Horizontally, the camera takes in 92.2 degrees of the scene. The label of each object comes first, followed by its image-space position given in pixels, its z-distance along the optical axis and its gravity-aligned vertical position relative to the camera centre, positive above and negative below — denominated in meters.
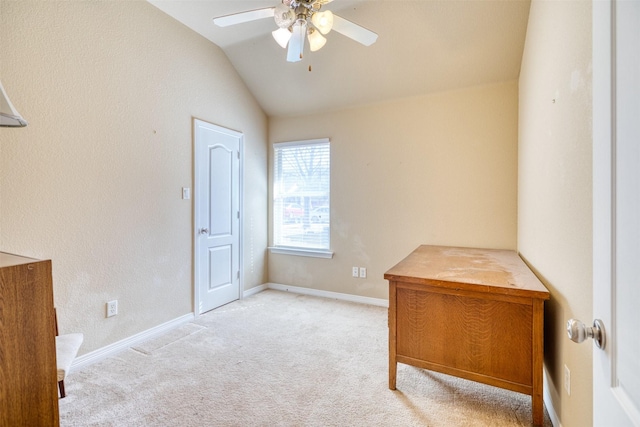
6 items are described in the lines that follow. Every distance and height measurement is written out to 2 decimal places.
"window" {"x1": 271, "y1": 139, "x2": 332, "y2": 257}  4.05 +0.22
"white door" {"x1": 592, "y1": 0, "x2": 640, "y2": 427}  0.54 +0.01
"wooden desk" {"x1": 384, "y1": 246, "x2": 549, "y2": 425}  1.69 -0.66
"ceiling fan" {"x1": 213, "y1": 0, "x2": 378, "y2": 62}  1.94 +1.25
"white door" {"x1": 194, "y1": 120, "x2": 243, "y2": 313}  3.32 -0.01
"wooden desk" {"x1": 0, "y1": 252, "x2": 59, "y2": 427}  1.23 -0.55
